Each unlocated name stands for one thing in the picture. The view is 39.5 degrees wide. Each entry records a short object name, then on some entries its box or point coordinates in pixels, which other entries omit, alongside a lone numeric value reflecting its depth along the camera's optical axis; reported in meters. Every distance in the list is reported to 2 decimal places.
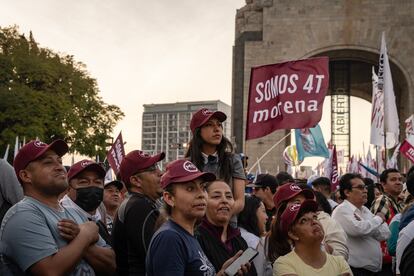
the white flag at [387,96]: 12.52
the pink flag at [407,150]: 13.85
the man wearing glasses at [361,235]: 6.56
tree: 35.16
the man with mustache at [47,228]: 3.24
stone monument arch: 28.80
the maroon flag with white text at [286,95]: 8.46
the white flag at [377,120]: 13.16
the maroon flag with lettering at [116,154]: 13.54
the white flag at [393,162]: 17.20
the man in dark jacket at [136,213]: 3.96
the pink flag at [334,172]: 14.82
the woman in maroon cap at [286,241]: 4.49
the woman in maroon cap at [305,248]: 4.12
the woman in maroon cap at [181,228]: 3.17
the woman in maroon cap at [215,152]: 4.79
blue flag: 21.39
